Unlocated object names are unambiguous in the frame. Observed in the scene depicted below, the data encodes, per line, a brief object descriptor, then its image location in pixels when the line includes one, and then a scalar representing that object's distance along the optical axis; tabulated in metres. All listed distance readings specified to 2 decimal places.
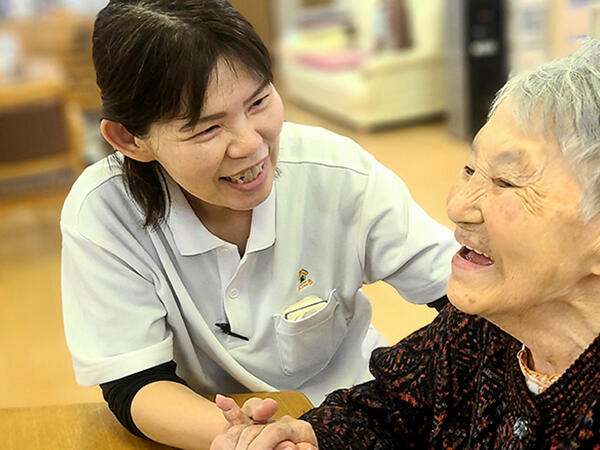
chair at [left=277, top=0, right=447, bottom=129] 6.57
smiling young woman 1.43
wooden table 1.52
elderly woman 1.08
